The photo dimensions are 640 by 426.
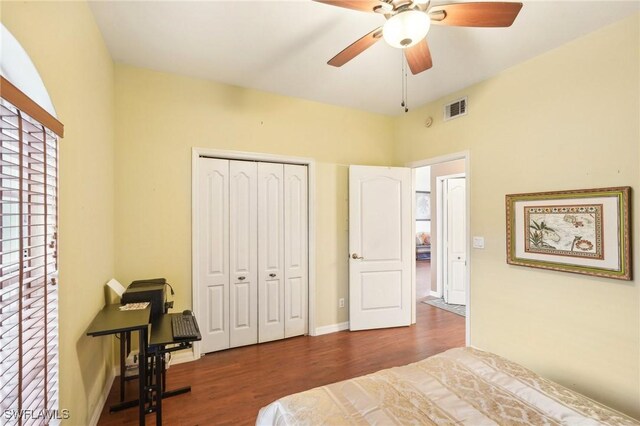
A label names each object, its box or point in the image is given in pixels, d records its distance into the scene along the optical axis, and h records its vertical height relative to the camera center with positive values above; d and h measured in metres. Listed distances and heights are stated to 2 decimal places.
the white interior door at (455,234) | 4.98 -0.32
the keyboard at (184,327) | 1.97 -0.78
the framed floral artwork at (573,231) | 2.07 -0.13
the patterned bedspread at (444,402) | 1.26 -0.85
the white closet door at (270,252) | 3.34 -0.41
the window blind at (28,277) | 1.03 -0.24
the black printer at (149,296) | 2.33 -0.62
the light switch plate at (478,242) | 2.97 -0.27
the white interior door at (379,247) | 3.72 -0.40
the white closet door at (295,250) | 3.48 -0.40
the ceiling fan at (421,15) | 1.49 +1.02
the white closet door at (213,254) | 3.05 -0.40
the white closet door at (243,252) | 3.20 -0.40
